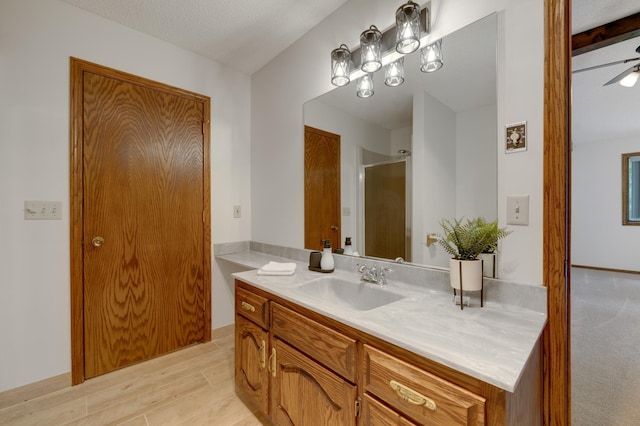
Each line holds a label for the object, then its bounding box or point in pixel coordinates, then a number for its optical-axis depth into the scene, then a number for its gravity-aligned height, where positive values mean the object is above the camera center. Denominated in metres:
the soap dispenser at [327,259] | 1.73 -0.29
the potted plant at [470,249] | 1.05 -0.15
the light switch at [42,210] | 1.65 +0.03
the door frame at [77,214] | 1.77 +0.00
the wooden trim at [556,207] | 0.97 +0.02
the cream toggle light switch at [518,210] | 1.07 +0.01
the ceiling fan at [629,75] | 2.18 +1.14
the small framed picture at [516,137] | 1.07 +0.31
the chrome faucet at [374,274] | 1.45 -0.33
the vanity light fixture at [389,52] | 1.34 +0.90
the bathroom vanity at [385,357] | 0.70 -0.47
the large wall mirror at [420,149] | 1.21 +0.35
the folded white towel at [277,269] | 1.63 -0.34
